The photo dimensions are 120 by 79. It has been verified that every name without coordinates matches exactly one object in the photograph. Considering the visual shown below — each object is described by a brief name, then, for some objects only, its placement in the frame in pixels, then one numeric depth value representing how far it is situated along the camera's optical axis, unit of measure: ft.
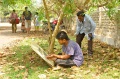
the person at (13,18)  63.16
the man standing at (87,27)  27.32
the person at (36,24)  69.18
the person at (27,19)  60.95
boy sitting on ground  22.15
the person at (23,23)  65.91
